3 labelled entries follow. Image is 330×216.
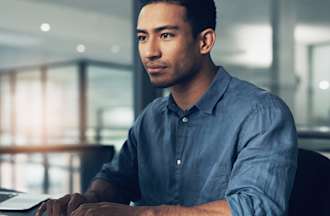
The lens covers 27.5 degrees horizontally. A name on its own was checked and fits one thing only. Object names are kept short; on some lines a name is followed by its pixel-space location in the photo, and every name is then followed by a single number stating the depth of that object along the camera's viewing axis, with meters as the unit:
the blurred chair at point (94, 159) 2.74
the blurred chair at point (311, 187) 1.57
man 1.40
